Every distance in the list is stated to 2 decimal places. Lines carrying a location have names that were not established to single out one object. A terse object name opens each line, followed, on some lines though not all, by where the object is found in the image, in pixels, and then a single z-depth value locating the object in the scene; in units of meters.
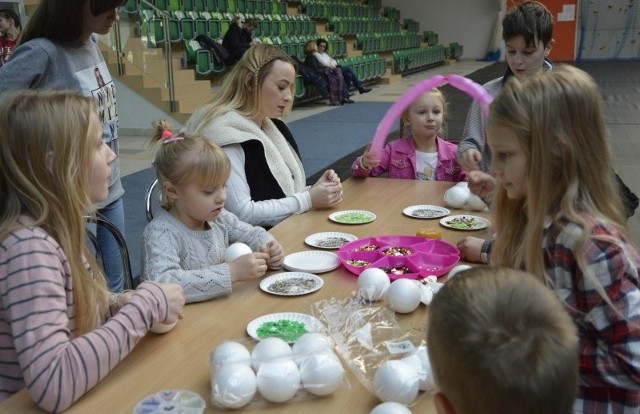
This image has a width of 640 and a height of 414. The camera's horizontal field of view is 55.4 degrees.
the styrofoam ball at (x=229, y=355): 1.21
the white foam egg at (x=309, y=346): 1.22
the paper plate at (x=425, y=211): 2.42
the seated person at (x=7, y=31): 6.05
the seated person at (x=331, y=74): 11.34
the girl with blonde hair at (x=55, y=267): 1.20
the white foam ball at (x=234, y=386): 1.15
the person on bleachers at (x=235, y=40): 9.64
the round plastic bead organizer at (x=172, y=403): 1.12
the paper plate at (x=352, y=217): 2.39
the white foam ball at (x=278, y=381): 1.16
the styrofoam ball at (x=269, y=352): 1.21
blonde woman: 2.54
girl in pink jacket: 3.05
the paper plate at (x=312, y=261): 1.89
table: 1.19
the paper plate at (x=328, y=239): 2.10
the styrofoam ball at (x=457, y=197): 2.54
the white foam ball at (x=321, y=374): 1.18
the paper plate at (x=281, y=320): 1.44
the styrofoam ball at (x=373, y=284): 1.62
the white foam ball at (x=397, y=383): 1.15
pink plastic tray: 1.84
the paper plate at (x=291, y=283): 1.71
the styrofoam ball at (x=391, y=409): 1.09
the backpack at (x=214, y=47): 9.42
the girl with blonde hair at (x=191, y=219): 1.78
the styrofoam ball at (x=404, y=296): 1.54
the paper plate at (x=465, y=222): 2.27
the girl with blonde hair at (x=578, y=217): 1.21
